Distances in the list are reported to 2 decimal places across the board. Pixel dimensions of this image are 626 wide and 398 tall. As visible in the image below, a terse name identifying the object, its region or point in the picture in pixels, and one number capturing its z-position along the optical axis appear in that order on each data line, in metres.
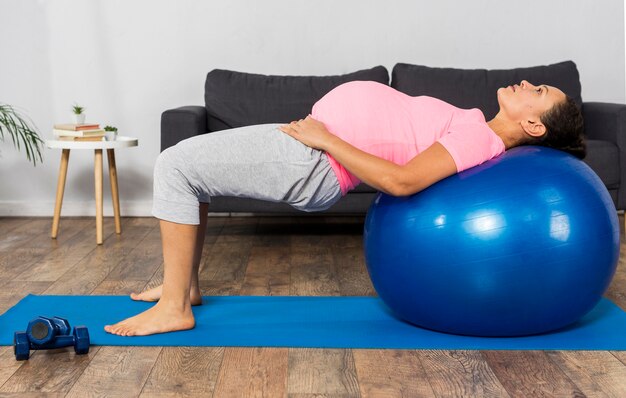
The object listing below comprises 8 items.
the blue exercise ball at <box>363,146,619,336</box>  2.12
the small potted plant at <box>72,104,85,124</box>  4.02
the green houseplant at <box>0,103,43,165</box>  4.46
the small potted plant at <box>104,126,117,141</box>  4.01
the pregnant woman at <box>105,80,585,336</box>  2.30
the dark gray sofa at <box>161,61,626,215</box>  4.11
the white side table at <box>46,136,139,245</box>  3.84
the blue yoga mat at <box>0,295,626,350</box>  2.24
